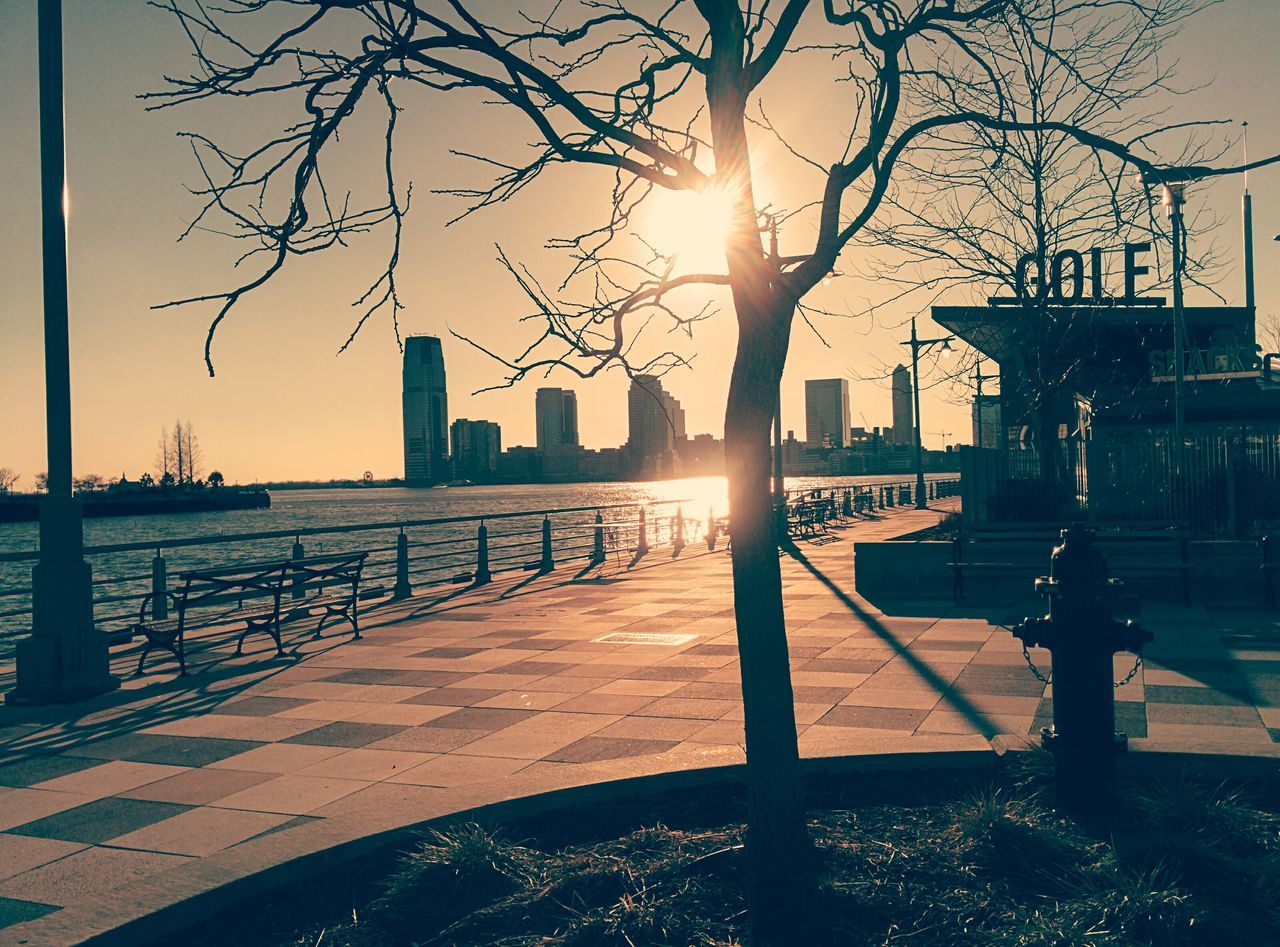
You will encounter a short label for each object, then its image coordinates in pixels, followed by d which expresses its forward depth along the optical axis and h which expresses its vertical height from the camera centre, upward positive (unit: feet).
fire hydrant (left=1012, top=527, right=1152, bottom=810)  14.61 -3.02
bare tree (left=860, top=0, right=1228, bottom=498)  58.18 +9.27
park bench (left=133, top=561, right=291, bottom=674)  31.71 -4.35
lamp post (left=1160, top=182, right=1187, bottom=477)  49.02 +4.05
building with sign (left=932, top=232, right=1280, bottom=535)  55.36 +1.51
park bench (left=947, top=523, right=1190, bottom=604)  44.06 -4.55
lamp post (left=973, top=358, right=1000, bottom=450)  75.25 +5.75
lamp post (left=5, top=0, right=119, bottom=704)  28.17 -0.98
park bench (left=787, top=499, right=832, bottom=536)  102.99 -5.62
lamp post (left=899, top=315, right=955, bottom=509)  130.47 +0.67
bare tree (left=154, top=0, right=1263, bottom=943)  12.56 +3.38
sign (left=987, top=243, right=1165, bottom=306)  58.47 +10.37
